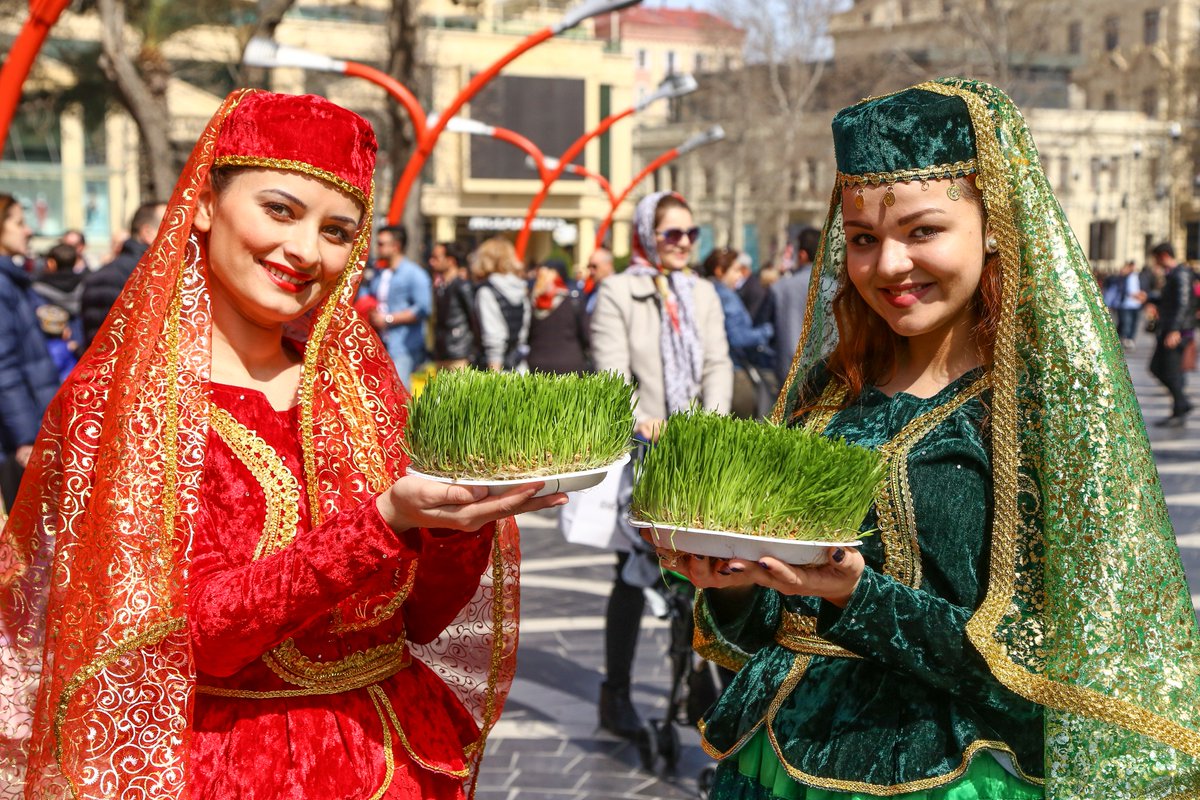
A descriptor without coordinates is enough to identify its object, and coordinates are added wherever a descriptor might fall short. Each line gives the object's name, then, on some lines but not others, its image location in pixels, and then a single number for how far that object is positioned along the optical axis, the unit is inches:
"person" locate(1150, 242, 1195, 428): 574.9
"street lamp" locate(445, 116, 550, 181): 659.4
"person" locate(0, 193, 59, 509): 255.6
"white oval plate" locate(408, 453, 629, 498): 72.9
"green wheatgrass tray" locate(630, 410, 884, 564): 74.2
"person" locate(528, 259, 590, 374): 378.0
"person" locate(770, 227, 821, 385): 352.5
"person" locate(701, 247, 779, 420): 298.9
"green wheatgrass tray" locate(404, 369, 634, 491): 73.0
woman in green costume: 80.1
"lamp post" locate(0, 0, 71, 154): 221.1
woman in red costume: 83.1
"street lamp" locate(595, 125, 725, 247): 872.3
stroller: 202.7
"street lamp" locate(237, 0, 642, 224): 458.0
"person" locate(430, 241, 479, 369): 449.4
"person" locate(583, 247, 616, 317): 522.3
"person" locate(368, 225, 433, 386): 437.1
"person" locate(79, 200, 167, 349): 270.1
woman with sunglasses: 221.9
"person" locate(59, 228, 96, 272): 685.4
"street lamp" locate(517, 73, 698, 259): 760.3
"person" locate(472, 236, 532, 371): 424.5
